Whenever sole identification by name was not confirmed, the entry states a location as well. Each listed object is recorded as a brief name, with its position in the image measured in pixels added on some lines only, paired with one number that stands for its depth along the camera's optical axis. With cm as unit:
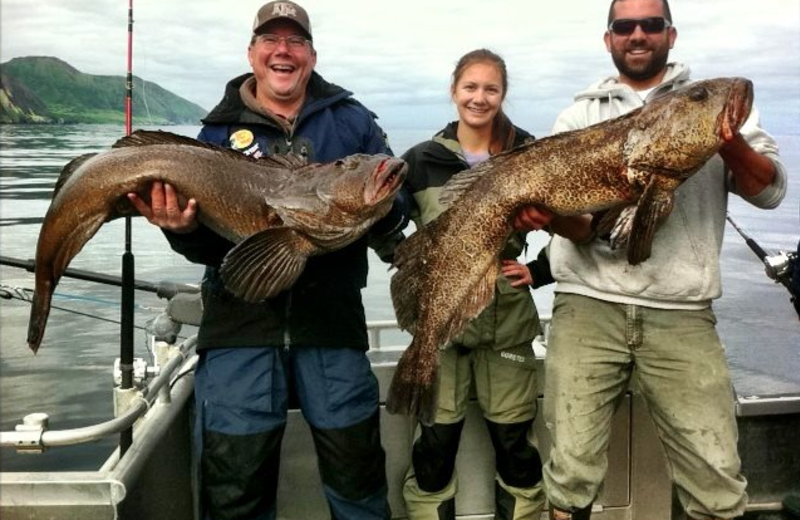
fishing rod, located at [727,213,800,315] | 381
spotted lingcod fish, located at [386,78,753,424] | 269
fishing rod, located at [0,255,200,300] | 414
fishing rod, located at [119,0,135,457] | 311
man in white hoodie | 309
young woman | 364
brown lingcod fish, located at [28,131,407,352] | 278
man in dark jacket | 309
